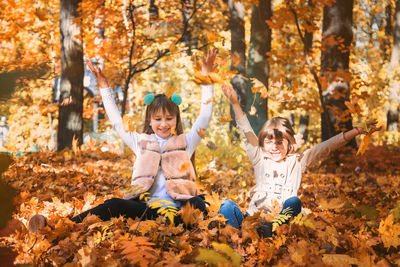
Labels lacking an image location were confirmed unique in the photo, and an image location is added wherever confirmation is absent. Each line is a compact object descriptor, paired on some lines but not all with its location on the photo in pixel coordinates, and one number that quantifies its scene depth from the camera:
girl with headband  3.30
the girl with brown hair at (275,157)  3.35
